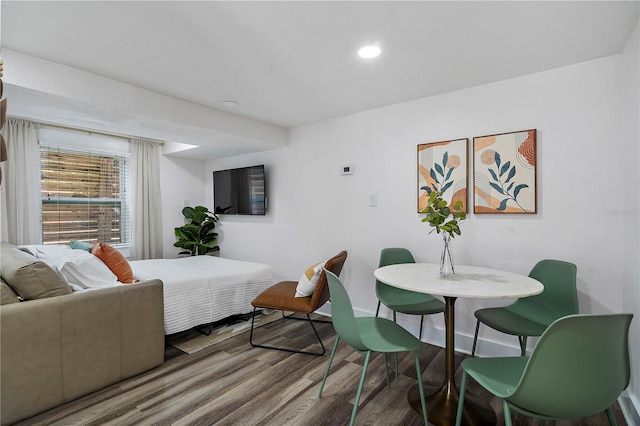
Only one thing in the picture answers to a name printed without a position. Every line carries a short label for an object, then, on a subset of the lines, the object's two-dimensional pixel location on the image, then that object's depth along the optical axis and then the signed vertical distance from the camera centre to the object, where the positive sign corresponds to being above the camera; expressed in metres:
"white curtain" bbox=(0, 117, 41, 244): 3.43 +0.29
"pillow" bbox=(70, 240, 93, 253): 3.28 -0.35
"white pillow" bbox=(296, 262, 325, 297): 2.75 -0.64
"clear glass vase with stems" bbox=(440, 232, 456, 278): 2.09 -0.41
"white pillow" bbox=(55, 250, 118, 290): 2.36 -0.45
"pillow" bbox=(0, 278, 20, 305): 1.83 -0.48
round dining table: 1.70 -0.46
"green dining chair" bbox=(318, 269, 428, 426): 1.72 -0.76
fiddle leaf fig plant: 4.80 -0.36
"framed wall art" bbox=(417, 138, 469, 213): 2.79 +0.33
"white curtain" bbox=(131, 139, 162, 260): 4.49 +0.15
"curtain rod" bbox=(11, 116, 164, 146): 3.78 +1.04
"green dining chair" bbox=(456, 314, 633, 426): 1.17 -0.62
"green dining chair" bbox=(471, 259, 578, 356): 2.09 -0.72
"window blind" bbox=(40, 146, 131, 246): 3.88 +0.21
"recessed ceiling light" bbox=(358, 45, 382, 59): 2.11 +1.05
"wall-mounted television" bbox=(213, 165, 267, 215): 4.34 +0.26
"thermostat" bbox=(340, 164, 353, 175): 3.52 +0.43
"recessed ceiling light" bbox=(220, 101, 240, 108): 3.13 +1.05
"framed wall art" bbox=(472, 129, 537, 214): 2.49 +0.26
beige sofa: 1.81 -0.81
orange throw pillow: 2.82 -0.45
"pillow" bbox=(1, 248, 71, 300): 1.94 -0.41
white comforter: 2.84 -0.76
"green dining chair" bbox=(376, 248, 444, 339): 2.53 -0.77
